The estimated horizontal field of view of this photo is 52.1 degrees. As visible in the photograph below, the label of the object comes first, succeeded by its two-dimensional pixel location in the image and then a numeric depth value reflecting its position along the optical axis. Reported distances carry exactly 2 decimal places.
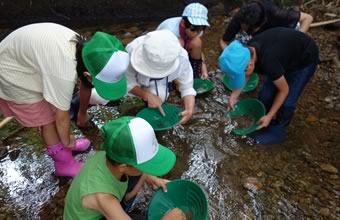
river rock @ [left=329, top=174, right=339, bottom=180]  2.31
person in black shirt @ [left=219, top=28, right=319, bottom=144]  2.10
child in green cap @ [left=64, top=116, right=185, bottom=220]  1.34
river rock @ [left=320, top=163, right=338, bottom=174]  2.36
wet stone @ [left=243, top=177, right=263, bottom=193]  2.21
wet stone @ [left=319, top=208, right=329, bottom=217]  2.06
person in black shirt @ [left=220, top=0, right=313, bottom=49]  2.58
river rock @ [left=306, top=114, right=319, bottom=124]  2.82
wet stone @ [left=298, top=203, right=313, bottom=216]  2.07
